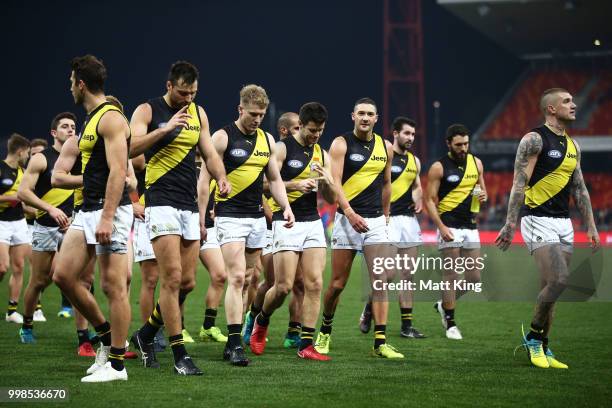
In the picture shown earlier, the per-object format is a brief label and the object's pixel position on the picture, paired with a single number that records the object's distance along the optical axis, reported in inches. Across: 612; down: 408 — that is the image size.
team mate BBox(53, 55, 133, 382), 551.8
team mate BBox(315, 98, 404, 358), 732.0
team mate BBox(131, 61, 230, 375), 595.5
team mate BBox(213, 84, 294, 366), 679.7
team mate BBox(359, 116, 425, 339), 932.0
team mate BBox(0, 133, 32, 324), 991.0
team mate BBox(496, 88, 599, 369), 658.8
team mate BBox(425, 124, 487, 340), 916.6
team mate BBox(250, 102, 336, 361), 713.6
